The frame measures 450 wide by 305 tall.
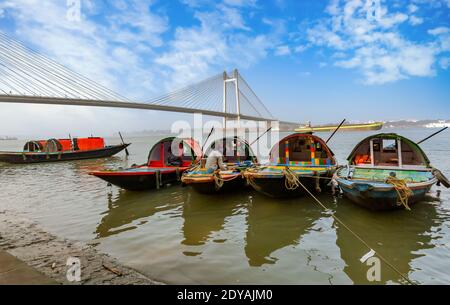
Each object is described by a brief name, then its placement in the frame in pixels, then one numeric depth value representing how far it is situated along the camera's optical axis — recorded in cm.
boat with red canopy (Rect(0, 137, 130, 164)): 2361
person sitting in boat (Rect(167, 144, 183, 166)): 1208
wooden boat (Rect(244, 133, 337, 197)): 782
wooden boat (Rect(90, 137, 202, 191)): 941
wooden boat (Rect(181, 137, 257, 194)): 829
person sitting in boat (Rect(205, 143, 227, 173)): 933
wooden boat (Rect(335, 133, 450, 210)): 620
